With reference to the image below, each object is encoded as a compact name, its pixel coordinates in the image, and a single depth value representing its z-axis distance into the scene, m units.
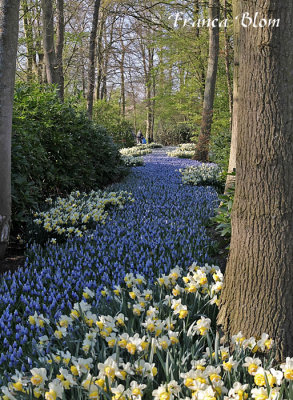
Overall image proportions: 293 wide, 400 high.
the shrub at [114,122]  20.77
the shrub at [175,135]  28.81
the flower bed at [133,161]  11.61
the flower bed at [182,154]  15.76
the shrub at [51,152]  4.88
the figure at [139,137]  31.74
